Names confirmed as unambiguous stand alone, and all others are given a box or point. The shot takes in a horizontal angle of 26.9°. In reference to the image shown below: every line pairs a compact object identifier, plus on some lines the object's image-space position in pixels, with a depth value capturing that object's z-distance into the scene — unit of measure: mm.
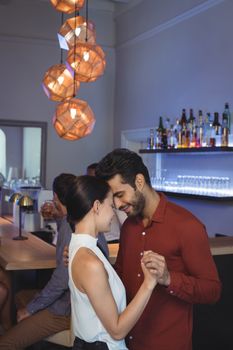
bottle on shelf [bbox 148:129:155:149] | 6324
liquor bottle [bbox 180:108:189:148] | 5605
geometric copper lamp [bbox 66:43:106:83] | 4320
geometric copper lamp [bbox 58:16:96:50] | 4371
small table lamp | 4197
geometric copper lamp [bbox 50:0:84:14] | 4059
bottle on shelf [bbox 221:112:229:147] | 5059
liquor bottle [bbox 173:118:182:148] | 5734
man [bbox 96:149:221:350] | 1834
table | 3244
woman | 1612
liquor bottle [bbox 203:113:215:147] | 5271
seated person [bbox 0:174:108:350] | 2938
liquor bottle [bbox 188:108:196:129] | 5555
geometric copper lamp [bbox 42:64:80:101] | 4484
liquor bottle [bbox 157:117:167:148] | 6061
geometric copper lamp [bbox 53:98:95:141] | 4453
